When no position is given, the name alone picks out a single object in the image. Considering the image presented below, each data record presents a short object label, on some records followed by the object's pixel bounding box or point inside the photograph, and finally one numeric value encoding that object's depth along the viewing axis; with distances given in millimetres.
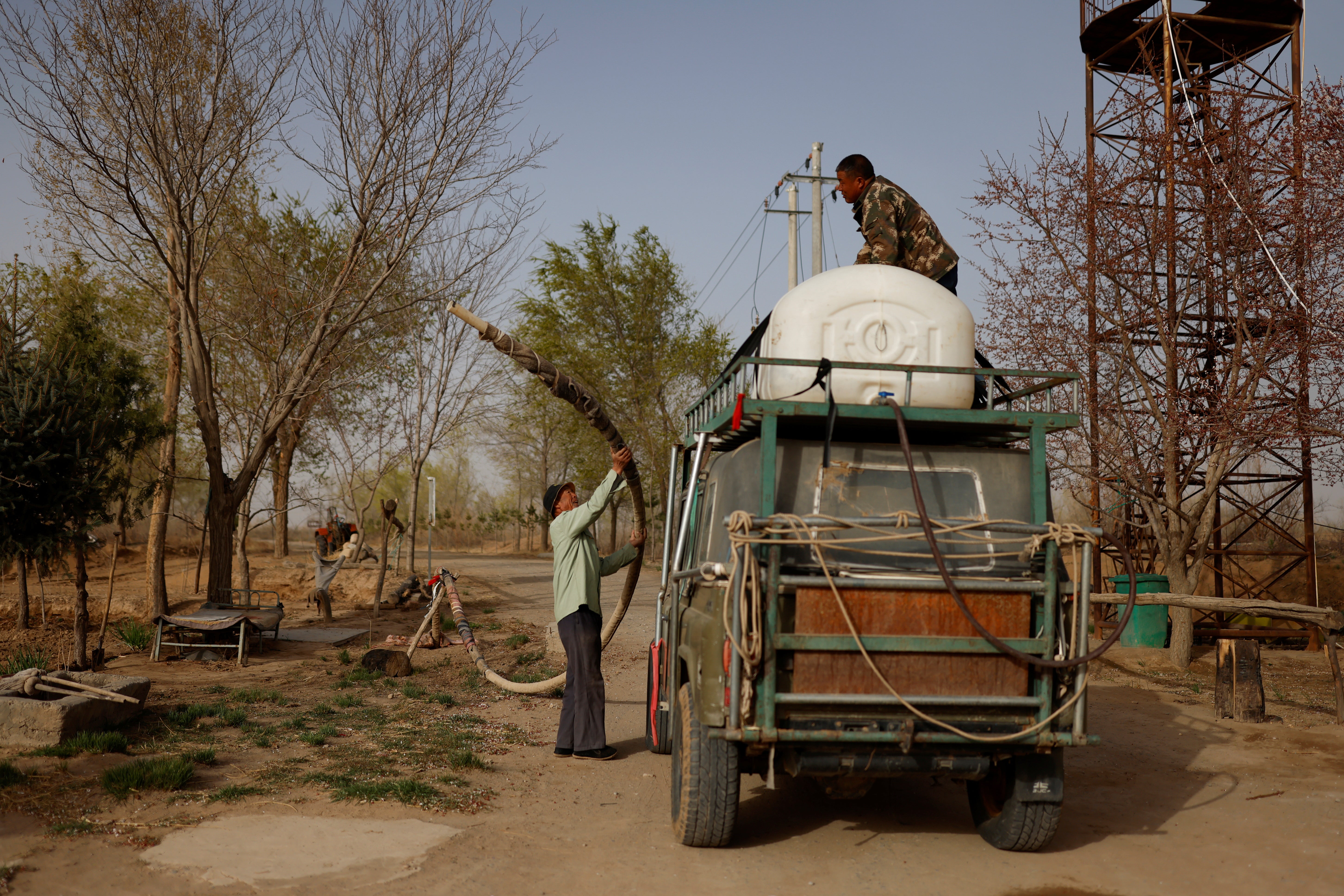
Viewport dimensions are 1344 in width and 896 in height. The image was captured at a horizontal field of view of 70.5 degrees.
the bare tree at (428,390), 21359
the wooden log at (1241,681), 8680
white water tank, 5047
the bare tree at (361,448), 19453
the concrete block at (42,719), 6402
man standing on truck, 6074
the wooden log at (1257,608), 8758
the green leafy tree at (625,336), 29578
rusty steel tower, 12602
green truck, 4340
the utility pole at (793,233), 22656
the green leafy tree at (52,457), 9594
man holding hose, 7004
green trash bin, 13695
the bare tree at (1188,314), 12148
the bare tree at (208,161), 11086
